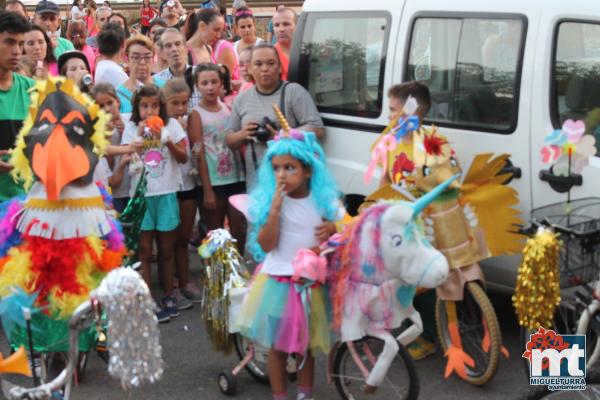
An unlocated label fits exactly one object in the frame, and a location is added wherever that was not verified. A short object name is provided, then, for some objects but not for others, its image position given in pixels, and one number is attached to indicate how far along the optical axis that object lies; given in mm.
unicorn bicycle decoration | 3951
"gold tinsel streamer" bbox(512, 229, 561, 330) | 3877
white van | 4781
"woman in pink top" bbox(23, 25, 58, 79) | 7023
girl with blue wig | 4184
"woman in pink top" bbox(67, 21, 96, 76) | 9656
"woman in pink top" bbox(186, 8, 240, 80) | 7738
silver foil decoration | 3172
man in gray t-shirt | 5898
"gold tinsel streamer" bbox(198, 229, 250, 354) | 4629
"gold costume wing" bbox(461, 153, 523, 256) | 4816
